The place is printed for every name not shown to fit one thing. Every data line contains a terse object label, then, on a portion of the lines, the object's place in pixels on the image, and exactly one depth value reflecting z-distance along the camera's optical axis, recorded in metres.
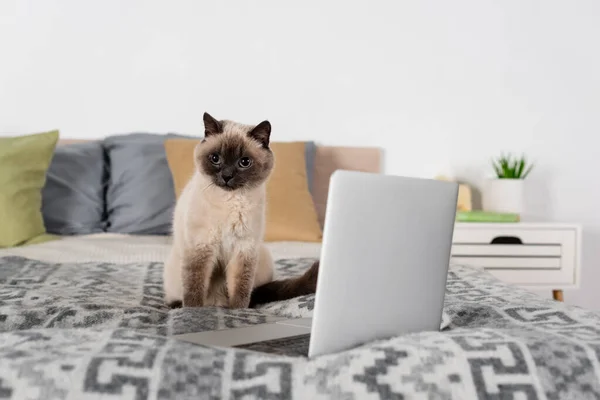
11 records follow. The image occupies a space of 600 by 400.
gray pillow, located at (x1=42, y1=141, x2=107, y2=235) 2.44
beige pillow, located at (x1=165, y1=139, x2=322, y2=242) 2.34
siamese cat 1.28
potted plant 2.76
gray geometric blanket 0.63
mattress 1.89
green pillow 2.15
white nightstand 2.58
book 2.59
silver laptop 0.73
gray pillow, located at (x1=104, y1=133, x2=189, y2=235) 2.46
